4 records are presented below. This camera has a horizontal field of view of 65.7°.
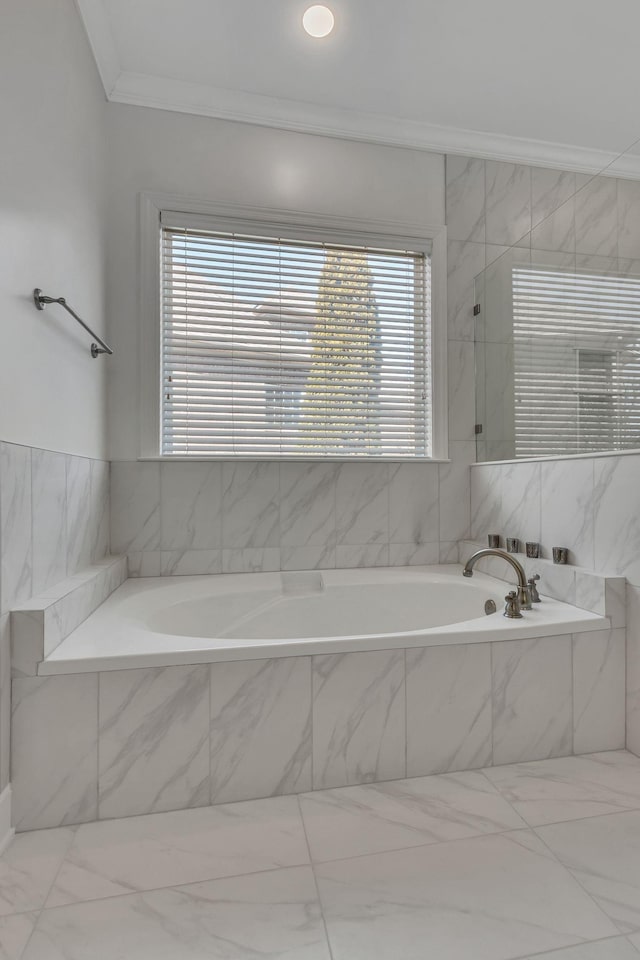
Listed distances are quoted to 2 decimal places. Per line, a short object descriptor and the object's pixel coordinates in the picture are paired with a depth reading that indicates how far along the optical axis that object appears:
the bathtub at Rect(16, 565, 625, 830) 1.27
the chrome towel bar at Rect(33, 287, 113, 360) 1.41
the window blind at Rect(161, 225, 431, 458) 2.33
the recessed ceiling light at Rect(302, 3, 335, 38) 1.85
